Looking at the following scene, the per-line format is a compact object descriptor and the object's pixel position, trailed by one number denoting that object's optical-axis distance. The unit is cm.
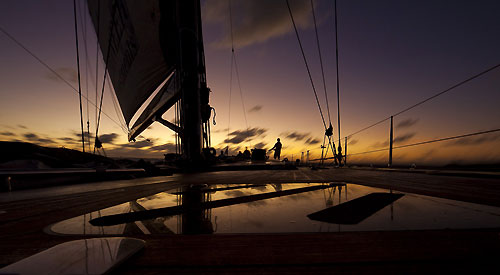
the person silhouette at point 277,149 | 1468
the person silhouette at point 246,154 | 1998
